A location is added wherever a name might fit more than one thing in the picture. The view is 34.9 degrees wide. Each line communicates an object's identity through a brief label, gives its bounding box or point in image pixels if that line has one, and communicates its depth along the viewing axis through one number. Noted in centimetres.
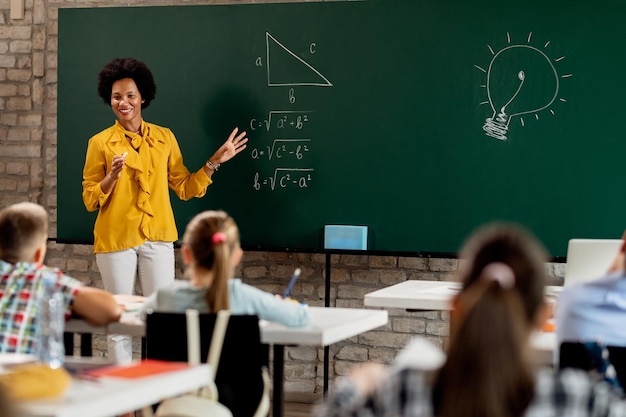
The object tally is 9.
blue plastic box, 566
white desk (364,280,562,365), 390
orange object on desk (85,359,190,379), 227
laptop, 350
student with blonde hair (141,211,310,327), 308
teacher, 535
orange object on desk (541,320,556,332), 338
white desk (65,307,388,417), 312
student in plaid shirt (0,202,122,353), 290
